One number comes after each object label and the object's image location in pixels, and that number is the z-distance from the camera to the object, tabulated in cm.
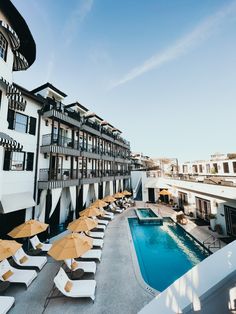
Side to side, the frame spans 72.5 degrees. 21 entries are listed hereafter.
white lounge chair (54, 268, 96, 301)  712
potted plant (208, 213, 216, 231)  1636
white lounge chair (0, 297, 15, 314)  631
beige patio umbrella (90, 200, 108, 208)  1943
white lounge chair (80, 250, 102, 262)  1065
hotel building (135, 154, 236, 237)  1448
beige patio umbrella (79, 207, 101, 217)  1605
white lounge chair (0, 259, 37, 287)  809
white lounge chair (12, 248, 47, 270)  962
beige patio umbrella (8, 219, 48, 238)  1034
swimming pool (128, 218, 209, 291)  984
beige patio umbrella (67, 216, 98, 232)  1206
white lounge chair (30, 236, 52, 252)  1188
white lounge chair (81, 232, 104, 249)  1265
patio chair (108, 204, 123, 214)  2434
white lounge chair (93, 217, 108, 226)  1808
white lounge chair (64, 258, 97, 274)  907
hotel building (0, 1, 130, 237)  946
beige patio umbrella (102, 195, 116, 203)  2330
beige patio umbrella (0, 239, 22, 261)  768
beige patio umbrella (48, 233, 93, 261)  789
